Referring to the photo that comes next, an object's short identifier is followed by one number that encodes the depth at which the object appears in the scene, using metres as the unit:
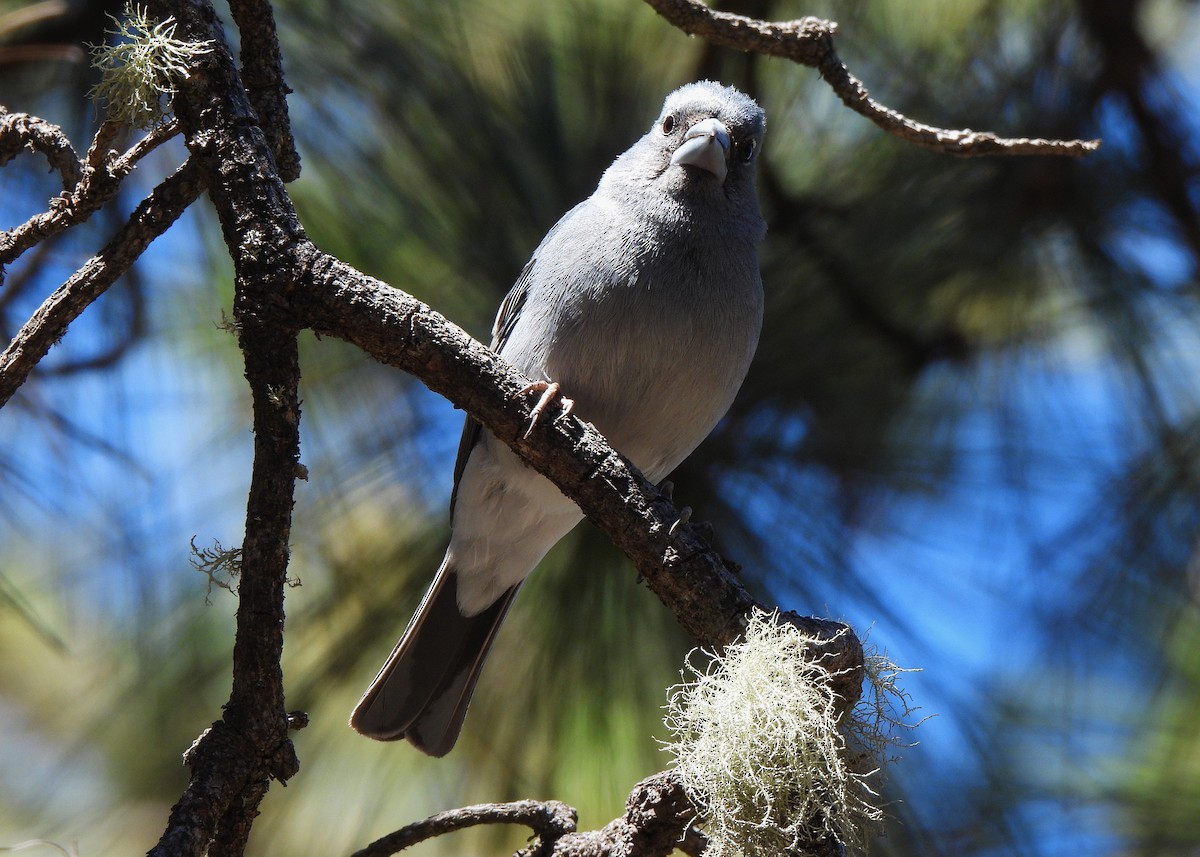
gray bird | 4.99
